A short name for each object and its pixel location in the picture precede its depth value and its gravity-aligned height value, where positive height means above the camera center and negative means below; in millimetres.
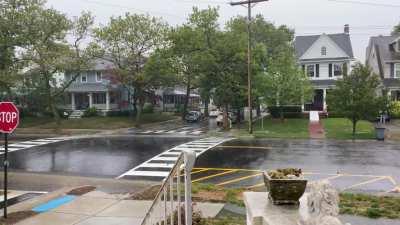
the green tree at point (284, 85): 42938 +1165
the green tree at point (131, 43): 44281 +5439
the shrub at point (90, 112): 54125 -1404
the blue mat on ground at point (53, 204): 11914 -2764
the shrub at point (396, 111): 45081 -1407
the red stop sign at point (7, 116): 11266 -366
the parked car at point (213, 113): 65250 -2029
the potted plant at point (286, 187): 6797 -1303
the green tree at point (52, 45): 39344 +4896
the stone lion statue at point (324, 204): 4252 -997
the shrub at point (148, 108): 58956 -1128
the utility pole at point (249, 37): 34531 +4657
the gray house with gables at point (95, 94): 57344 +783
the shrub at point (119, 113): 54688 -1573
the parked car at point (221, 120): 45681 -2140
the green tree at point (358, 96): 31844 +78
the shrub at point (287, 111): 50409 -1463
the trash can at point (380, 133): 31316 -2438
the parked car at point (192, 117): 53094 -2066
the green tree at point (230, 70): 40969 +2508
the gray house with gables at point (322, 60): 54000 +4277
